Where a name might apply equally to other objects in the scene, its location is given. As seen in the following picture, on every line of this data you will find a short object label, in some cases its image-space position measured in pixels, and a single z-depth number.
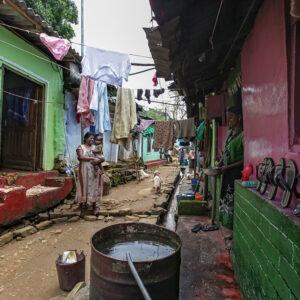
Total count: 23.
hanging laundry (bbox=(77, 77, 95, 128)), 6.74
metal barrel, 1.38
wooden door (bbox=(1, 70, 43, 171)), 6.45
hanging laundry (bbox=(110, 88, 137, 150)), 7.34
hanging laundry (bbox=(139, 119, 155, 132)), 12.70
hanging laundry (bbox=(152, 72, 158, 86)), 7.66
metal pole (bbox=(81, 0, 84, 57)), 12.62
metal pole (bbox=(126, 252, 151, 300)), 1.15
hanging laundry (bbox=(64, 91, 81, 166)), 7.46
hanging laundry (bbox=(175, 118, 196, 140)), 8.79
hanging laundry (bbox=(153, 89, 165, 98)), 10.09
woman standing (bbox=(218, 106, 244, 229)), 3.64
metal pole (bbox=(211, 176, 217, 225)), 4.22
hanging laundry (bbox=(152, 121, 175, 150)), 9.65
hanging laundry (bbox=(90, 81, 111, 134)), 6.93
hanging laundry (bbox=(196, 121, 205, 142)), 7.60
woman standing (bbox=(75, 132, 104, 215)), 5.36
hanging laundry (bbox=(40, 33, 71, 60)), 4.81
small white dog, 8.88
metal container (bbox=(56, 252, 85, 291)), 2.79
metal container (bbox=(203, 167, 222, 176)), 3.45
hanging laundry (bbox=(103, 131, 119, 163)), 10.87
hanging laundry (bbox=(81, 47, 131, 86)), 5.93
